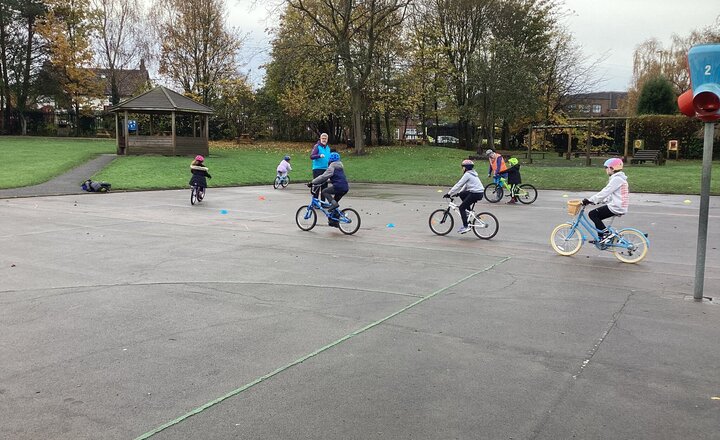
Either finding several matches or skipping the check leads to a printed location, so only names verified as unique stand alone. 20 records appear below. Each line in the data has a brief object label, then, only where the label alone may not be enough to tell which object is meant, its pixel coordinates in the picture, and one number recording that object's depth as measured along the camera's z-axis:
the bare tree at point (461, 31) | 44.09
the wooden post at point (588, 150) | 33.25
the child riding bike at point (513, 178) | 17.09
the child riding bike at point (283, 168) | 22.84
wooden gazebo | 36.41
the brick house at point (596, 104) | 53.17
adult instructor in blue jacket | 15.47
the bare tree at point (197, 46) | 49.41
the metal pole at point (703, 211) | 6.48
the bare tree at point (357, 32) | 37.84
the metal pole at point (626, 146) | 34.72
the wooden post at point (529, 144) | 35.63
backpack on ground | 20.30
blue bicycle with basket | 8.86
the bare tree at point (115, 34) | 52.81
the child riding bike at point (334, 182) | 11.38
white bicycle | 11.17
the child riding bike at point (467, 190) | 11.13
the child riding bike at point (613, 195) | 8.92
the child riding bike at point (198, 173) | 16.95
